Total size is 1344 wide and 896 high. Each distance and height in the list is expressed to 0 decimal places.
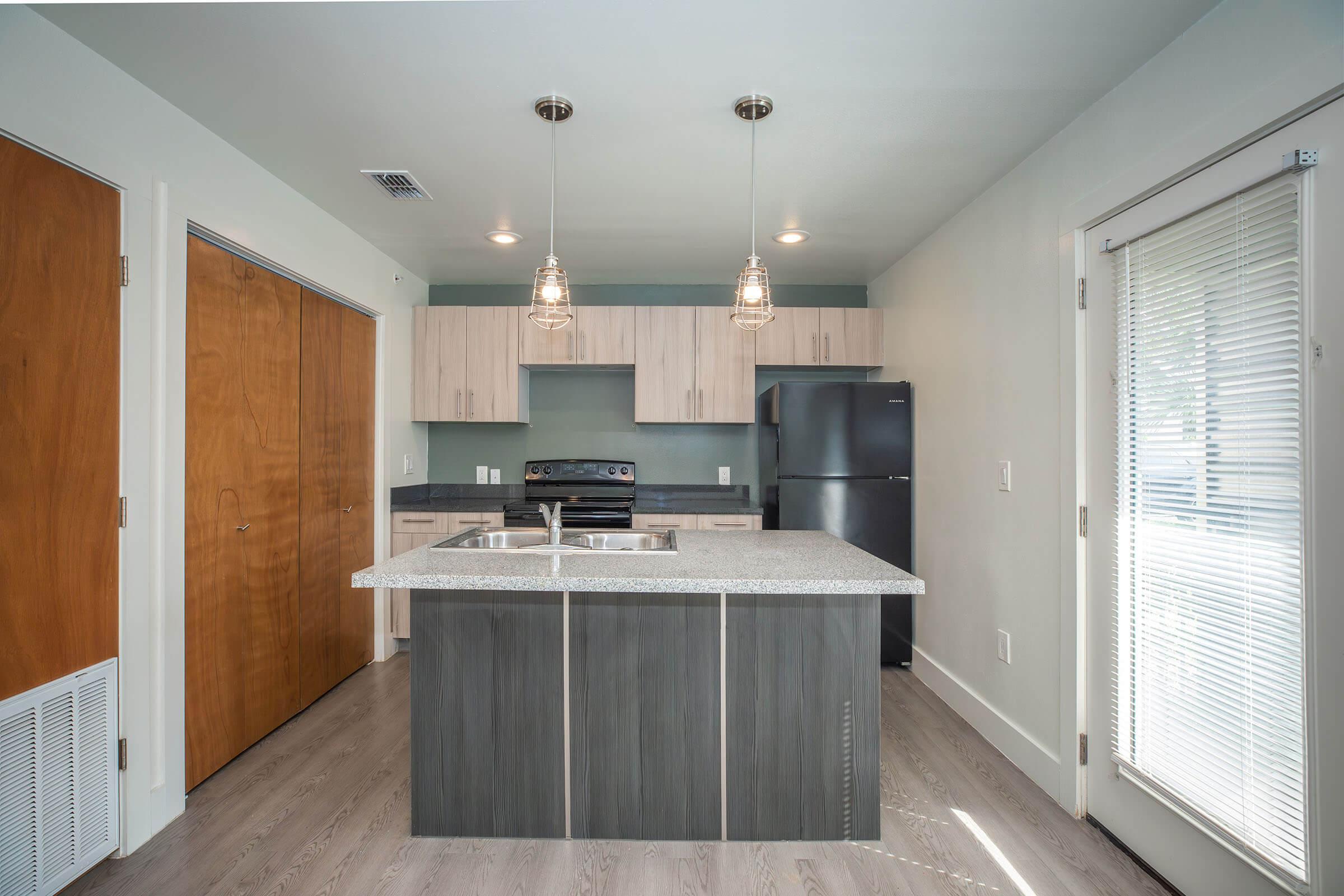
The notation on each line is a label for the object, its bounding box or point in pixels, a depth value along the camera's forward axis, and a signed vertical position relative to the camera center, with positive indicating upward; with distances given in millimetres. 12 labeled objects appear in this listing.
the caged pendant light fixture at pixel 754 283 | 2117 +594
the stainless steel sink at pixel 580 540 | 2459 -361
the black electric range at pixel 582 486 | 4055 -243
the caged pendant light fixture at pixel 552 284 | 2127 +579
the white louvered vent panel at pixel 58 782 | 1628 -915
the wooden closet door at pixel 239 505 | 2324 -222
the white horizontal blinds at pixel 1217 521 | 1482 -188
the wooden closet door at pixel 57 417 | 1663 +94
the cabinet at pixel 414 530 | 3854 -489
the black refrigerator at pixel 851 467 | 3643 -95
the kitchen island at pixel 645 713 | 2014 -841
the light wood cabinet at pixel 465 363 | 4172 +580
